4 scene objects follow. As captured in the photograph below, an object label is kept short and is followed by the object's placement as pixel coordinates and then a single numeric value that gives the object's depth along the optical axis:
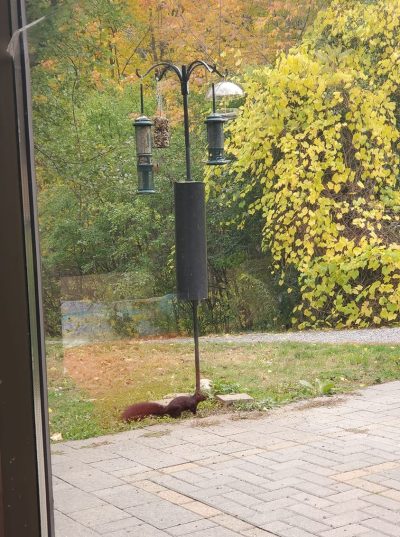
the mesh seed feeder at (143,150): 2.56
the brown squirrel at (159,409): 2.50
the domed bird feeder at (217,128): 2.73
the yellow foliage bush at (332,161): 3.63
